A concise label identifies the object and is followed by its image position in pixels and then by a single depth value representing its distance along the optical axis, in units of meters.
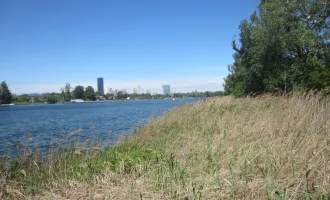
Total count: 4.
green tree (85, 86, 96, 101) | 158.38
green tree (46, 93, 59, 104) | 147.62
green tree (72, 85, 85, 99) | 154.00
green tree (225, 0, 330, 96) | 15.93
